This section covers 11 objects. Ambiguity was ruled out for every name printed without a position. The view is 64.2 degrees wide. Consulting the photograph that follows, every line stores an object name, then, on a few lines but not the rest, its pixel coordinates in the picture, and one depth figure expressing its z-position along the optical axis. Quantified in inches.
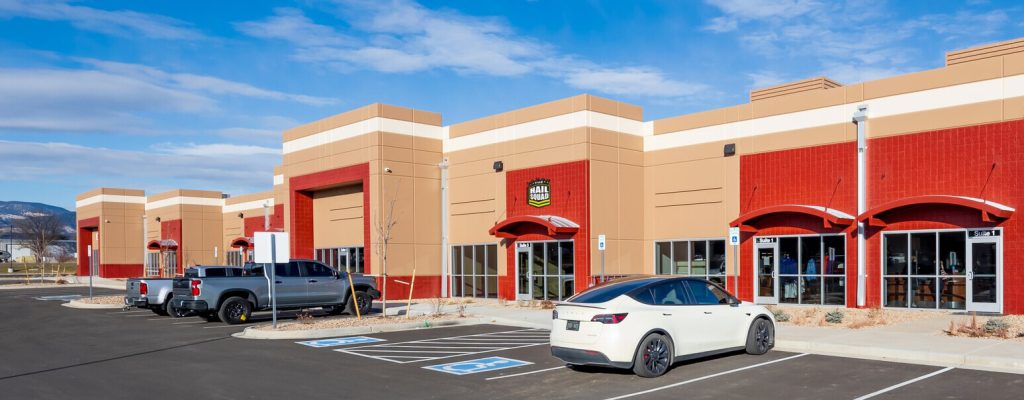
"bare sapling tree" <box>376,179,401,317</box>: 1165.7
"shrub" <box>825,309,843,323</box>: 743.7
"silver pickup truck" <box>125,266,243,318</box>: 951.6
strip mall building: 828.0
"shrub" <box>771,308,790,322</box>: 753.6
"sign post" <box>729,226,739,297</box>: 872.7
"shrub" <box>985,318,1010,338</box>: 615.8
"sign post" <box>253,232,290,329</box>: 718.9
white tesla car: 464.4
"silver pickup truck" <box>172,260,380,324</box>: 836.0
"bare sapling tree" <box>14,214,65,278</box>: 2910.9
